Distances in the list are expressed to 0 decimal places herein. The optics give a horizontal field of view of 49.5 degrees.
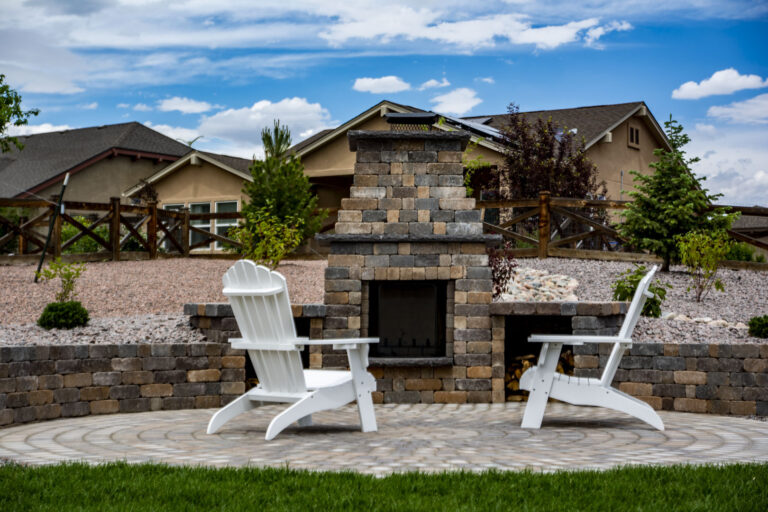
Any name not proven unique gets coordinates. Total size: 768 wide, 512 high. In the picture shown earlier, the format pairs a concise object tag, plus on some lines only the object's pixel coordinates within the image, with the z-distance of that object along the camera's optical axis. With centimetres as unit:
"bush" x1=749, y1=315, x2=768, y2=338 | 827
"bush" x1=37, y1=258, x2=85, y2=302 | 987
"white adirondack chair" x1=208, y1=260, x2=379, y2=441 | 539
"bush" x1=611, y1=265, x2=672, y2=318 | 930
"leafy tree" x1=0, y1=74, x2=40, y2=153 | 1461
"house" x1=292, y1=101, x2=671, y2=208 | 2009
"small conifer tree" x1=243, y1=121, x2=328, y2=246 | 1611
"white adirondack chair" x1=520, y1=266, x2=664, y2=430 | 575
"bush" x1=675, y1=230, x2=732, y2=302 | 1141
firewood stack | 801
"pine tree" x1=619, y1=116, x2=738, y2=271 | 1266
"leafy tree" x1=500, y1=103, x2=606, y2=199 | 1722
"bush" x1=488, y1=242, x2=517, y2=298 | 1018
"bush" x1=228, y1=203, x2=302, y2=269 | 1291
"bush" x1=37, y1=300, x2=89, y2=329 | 830
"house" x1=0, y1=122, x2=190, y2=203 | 2628
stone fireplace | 769
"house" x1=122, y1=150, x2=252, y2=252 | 2267
